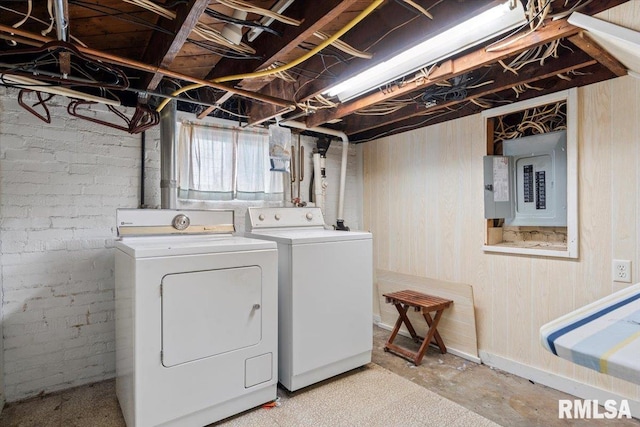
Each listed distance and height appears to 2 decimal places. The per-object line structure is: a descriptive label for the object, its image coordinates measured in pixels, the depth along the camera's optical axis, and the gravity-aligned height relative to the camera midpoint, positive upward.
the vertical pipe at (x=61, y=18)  1.26 +0.79
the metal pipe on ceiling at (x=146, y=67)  1.40 +0.77
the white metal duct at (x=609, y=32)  1.40 +0.79
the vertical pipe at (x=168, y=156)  2.49 +0.43
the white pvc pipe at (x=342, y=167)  3.54 +0.52
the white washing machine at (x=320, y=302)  2.26 -0.65
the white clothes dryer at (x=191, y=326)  1.72 -0.65
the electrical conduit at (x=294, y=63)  1.27 +0.77
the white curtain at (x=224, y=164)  2.79 +0.44
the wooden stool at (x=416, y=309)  2.72 -0.88
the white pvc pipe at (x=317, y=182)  3.47 +0.33
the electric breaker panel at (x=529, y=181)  2.44 +0.25
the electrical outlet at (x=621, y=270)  2.05 -0.36
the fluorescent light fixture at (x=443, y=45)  1.39 +0.84
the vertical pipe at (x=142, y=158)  2.58 +0.43
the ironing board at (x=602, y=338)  0.65 -0.28
